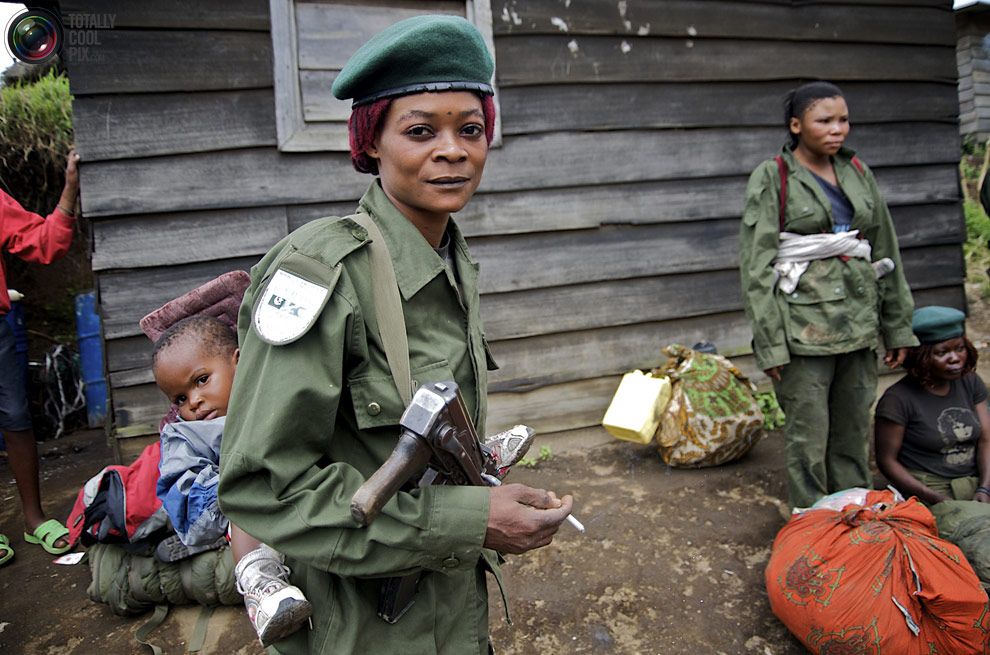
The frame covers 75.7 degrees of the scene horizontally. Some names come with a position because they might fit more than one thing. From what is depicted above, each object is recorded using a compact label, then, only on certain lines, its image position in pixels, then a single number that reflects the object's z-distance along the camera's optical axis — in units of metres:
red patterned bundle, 2.27
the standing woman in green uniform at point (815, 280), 3.10
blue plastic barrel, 5.57
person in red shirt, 3.37
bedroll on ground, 2.81
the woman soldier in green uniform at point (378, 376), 1.00
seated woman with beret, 3.16
